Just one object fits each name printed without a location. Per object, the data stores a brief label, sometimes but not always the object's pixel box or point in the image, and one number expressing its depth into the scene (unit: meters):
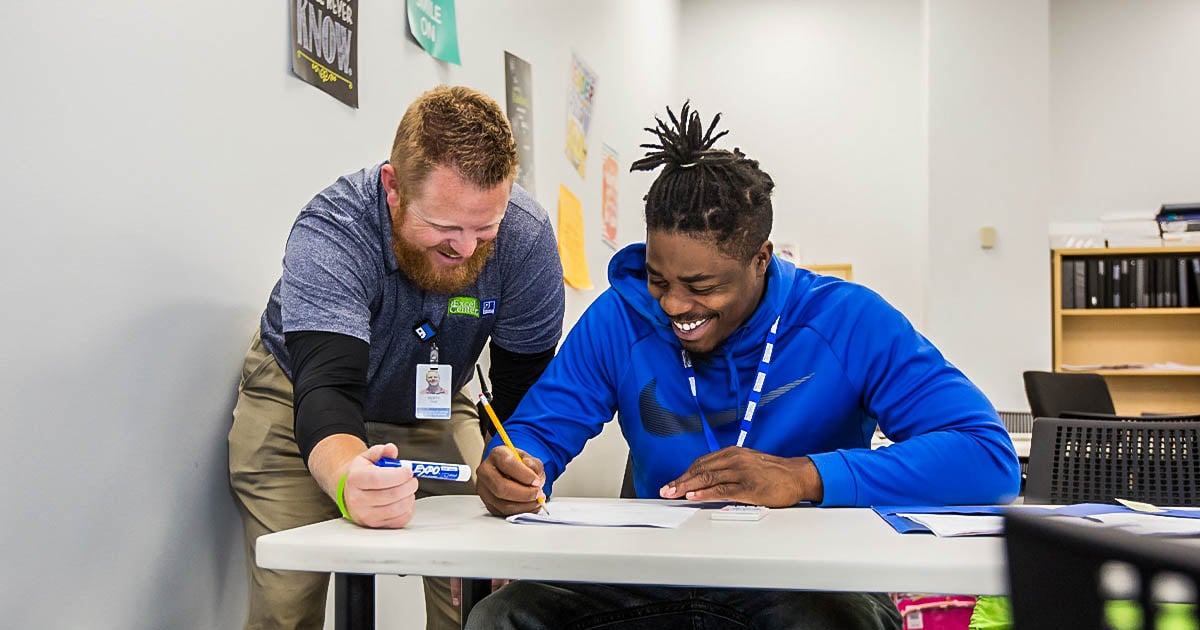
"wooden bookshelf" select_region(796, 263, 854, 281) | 6.27
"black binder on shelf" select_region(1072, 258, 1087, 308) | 5.79
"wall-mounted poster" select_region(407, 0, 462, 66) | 2.42
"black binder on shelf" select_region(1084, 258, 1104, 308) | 5.80
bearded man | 1.46
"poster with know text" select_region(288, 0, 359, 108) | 1.90
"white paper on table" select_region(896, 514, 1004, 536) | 1.13
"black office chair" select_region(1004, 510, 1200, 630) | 0.39
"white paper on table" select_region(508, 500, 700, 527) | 1.25
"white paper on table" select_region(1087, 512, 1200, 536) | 1.11
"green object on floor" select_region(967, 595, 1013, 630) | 1.53
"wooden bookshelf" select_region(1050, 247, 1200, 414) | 5.79
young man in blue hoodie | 1.38
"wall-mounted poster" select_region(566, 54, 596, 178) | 3.73
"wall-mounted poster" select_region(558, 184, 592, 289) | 3.55
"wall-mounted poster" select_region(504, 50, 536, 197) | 3.06
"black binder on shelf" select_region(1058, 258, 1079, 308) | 5.80
